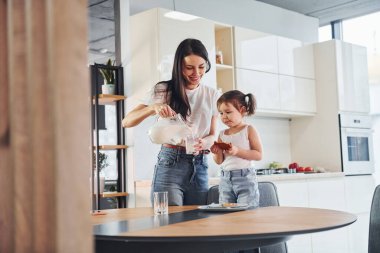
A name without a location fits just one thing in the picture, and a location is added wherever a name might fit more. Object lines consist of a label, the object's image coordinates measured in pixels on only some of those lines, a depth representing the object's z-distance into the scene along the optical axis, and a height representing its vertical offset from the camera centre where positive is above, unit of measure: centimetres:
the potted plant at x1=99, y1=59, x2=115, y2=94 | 392 +70
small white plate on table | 189 -15
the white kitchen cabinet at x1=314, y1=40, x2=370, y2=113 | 514 +90
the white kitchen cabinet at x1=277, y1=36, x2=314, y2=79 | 500 +107
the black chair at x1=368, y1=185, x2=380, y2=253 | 206 -25
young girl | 244 +7
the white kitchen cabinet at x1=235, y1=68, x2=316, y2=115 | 460 +72
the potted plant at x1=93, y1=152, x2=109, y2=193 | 376 +4
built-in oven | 508 +21
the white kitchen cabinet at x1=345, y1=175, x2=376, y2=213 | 492 -27
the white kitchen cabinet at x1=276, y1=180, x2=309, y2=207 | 416 -22
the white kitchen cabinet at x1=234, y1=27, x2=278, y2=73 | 456 +107
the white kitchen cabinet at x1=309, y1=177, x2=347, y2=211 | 448 -26
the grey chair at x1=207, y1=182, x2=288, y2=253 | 247 -15
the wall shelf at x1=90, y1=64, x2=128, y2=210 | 378 +32
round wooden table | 125 -16
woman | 233 +25
